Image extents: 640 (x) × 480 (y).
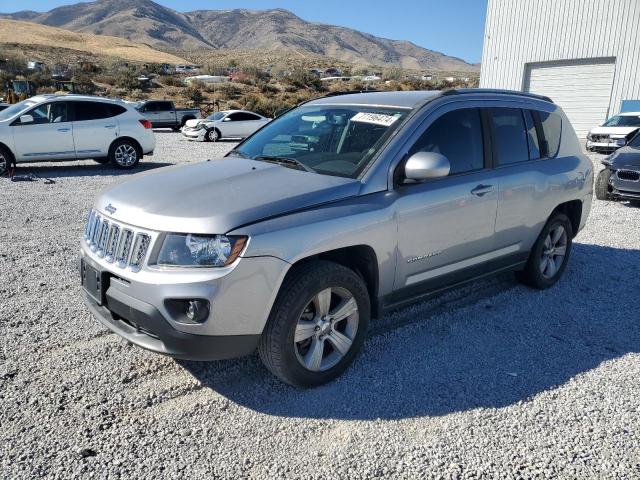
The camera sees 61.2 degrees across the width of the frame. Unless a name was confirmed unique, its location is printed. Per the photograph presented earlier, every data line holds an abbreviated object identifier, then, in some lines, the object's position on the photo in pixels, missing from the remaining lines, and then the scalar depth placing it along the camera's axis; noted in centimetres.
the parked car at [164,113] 2836
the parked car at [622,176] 929
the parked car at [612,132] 1752
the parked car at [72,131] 1192
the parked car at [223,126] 2256
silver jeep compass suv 300
